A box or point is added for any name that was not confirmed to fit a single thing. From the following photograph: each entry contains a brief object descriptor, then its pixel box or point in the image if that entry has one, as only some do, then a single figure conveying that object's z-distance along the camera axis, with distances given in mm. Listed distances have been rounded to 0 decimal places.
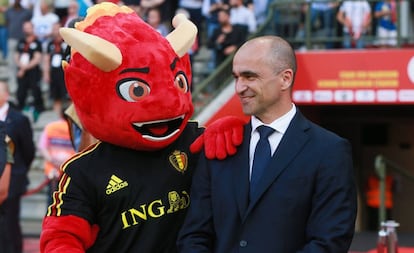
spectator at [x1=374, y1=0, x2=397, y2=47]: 12727
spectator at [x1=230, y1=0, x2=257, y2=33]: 13578
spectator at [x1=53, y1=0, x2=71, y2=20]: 16953
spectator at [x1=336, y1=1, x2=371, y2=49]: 12734
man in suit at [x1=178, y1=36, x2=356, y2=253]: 3854
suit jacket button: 3910
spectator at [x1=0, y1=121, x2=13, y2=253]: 5242
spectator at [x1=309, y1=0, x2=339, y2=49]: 12914
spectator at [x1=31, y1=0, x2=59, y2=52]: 15914
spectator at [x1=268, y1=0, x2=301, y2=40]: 13023
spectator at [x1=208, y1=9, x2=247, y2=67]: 13281
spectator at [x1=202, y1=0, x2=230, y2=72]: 13917
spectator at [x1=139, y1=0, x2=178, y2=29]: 14422
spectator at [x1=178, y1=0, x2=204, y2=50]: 14570
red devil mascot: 4312
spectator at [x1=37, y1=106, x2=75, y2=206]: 9648
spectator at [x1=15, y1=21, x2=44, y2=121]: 15469
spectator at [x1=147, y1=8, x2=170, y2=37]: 13625
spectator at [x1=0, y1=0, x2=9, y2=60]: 17297
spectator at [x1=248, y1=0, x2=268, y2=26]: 14370
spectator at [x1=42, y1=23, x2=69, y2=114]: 14595
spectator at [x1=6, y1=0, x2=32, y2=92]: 16422
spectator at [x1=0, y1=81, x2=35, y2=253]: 8977
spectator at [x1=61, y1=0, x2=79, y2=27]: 14383
